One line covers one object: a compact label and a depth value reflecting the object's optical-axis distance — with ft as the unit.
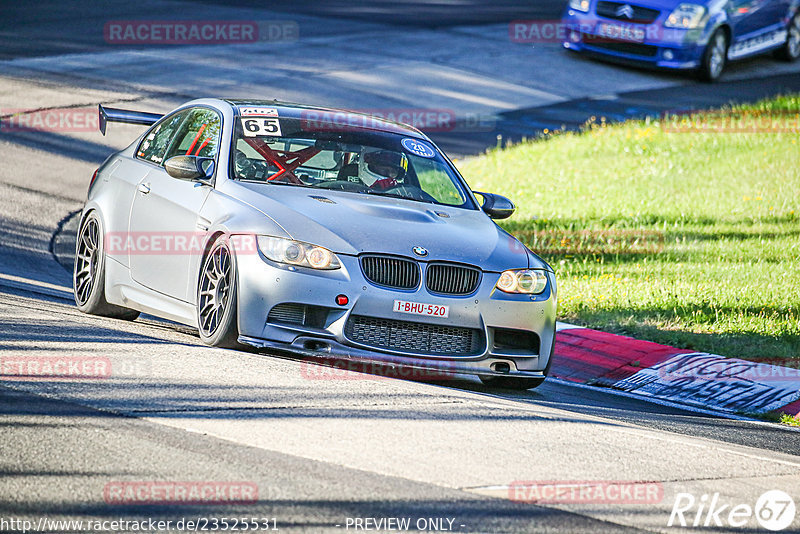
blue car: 142.00
